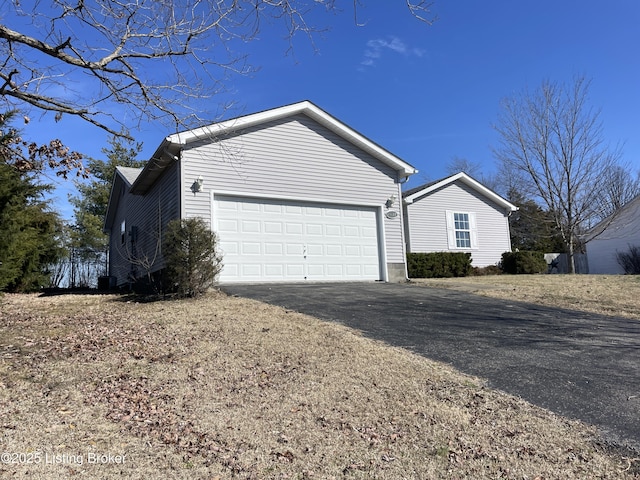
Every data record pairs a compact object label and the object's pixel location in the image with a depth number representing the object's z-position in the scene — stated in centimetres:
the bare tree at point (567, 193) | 2028
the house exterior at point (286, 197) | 1135
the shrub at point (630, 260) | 2200
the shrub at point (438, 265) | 1733
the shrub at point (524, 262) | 1905
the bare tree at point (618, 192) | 2752
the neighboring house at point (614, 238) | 2312
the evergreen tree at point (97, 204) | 2803
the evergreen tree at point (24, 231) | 1074
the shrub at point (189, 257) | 905
